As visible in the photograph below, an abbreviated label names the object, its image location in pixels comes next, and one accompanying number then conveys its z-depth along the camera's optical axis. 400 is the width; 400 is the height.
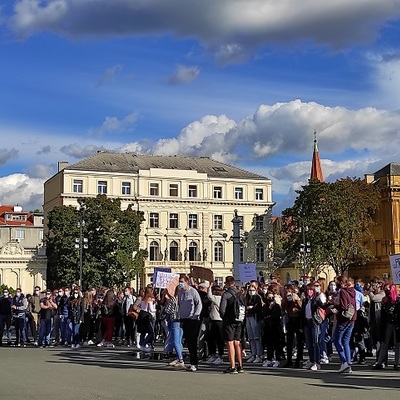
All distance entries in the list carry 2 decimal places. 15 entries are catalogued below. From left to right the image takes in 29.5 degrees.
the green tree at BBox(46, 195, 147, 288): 70.31
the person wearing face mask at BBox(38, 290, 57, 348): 26.48
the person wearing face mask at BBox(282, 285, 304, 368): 18.03
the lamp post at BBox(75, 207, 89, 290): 49.88
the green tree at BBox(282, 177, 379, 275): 64.31
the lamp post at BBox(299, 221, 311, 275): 51.41
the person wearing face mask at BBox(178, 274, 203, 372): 17.14
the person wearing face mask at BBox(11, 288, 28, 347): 26.91
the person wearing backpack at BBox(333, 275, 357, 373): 16.30
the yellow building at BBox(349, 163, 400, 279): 72.69
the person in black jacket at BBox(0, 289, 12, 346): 27.00
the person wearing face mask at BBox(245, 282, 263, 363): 19.23
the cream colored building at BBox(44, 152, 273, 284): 83.06
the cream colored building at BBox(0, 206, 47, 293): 74.62
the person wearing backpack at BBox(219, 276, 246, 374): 16.20
